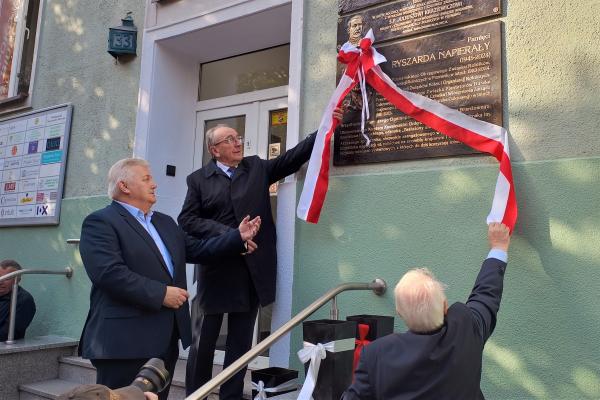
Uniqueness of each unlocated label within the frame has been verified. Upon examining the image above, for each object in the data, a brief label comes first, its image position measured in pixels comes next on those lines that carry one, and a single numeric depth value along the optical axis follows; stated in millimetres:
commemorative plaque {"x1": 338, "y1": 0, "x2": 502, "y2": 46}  3430
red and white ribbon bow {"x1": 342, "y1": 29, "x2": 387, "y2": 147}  3723
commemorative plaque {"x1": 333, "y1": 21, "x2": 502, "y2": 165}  3334
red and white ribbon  3086
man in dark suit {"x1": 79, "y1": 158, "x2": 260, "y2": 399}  2646
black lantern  5340
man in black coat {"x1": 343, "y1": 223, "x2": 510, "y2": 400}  1909
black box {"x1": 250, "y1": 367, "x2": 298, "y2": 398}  3316
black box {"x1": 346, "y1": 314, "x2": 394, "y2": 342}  3078
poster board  5812
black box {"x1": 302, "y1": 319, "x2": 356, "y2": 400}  2779
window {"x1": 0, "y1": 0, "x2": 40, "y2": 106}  6469
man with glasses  3486
